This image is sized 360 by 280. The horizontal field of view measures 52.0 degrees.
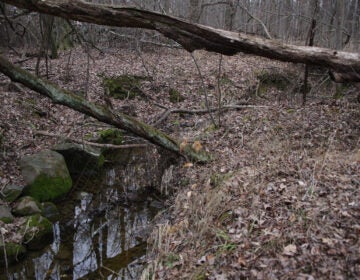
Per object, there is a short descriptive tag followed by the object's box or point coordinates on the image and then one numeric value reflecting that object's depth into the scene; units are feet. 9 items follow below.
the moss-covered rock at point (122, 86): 44.26
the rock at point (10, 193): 22.28
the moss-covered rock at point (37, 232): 20.17
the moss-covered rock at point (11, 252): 18.57
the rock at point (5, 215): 20.27
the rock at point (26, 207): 21.52
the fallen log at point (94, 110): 21.33
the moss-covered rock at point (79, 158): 28.91
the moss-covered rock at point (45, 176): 24.13
